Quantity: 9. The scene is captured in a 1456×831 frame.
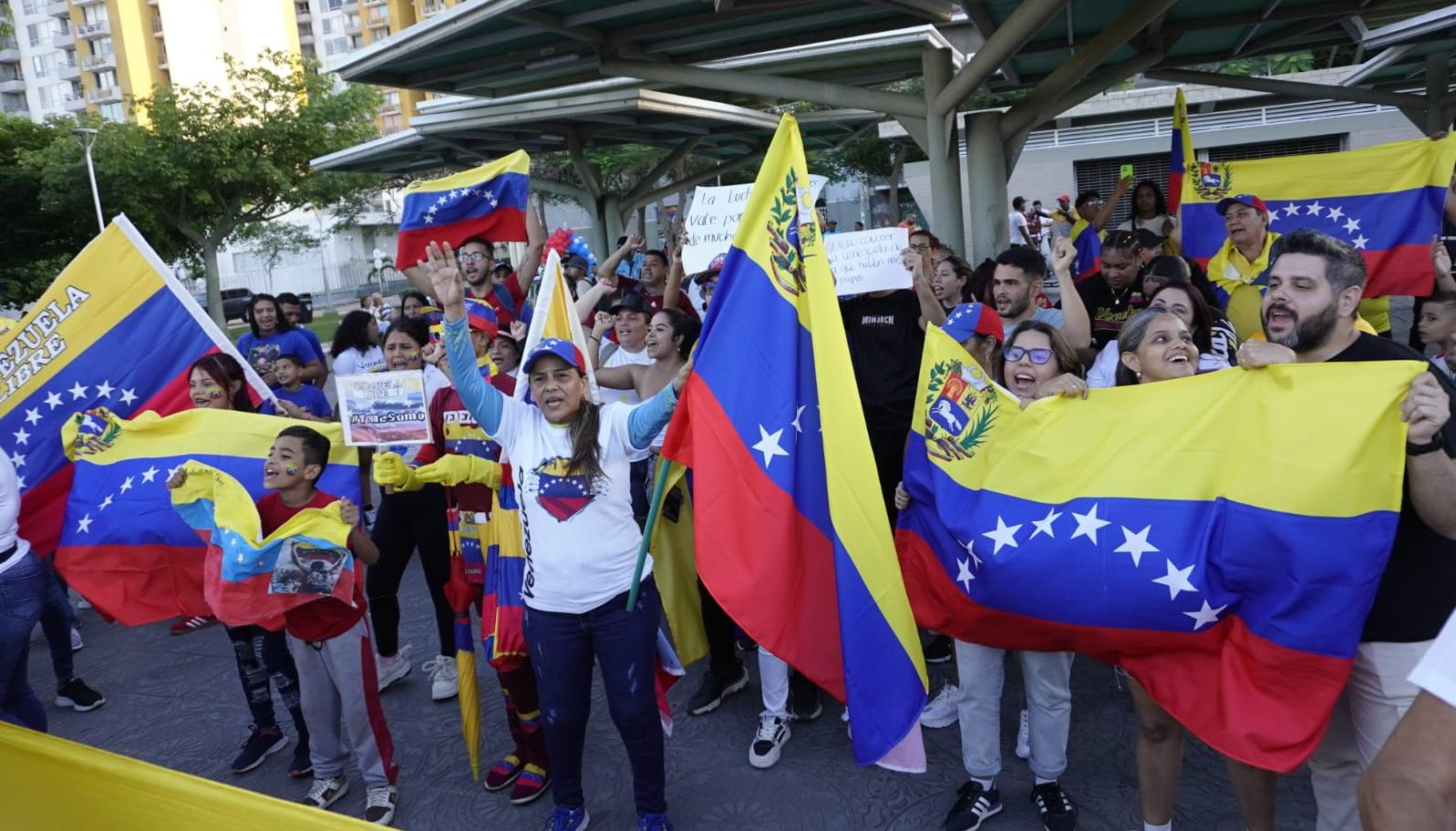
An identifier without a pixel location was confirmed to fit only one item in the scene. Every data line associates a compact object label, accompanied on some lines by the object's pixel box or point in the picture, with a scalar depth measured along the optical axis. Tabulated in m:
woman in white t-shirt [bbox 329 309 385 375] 7.15
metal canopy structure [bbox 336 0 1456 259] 8.09
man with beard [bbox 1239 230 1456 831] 2.42
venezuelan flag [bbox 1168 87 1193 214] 7.40
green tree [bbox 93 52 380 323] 26.42
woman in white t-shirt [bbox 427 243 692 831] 3.50
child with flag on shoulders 3.96
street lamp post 24.67
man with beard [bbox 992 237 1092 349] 4.43
